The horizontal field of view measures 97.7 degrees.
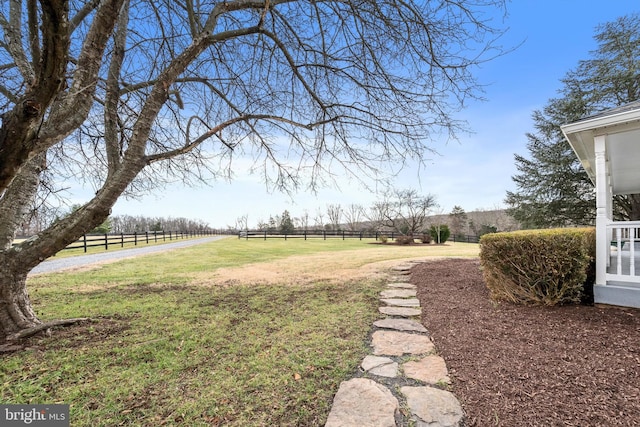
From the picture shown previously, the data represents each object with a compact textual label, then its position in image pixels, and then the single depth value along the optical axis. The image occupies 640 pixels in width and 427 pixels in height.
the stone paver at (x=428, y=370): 2.18
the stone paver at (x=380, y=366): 2.29
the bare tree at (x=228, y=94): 2.96
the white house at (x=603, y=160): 3.37
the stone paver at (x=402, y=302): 4.26
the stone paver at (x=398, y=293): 4.82
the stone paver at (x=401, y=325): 3.29
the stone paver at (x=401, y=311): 3.80
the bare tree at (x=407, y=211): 26.56
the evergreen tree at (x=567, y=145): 13.98
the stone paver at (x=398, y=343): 2.69
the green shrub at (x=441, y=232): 23.88
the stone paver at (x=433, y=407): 1.70
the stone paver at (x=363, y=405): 1.69
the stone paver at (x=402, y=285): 5.52
